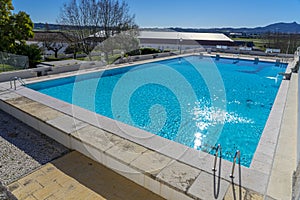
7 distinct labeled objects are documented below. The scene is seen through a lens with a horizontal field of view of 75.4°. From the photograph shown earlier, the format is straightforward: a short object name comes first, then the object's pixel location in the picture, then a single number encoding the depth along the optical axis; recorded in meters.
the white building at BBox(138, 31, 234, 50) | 29.97
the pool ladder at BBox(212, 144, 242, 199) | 2.39
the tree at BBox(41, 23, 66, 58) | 19.72
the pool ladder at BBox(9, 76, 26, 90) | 6.74
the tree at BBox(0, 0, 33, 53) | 10.56
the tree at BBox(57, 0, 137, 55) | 15.18
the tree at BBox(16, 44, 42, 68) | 11.33
